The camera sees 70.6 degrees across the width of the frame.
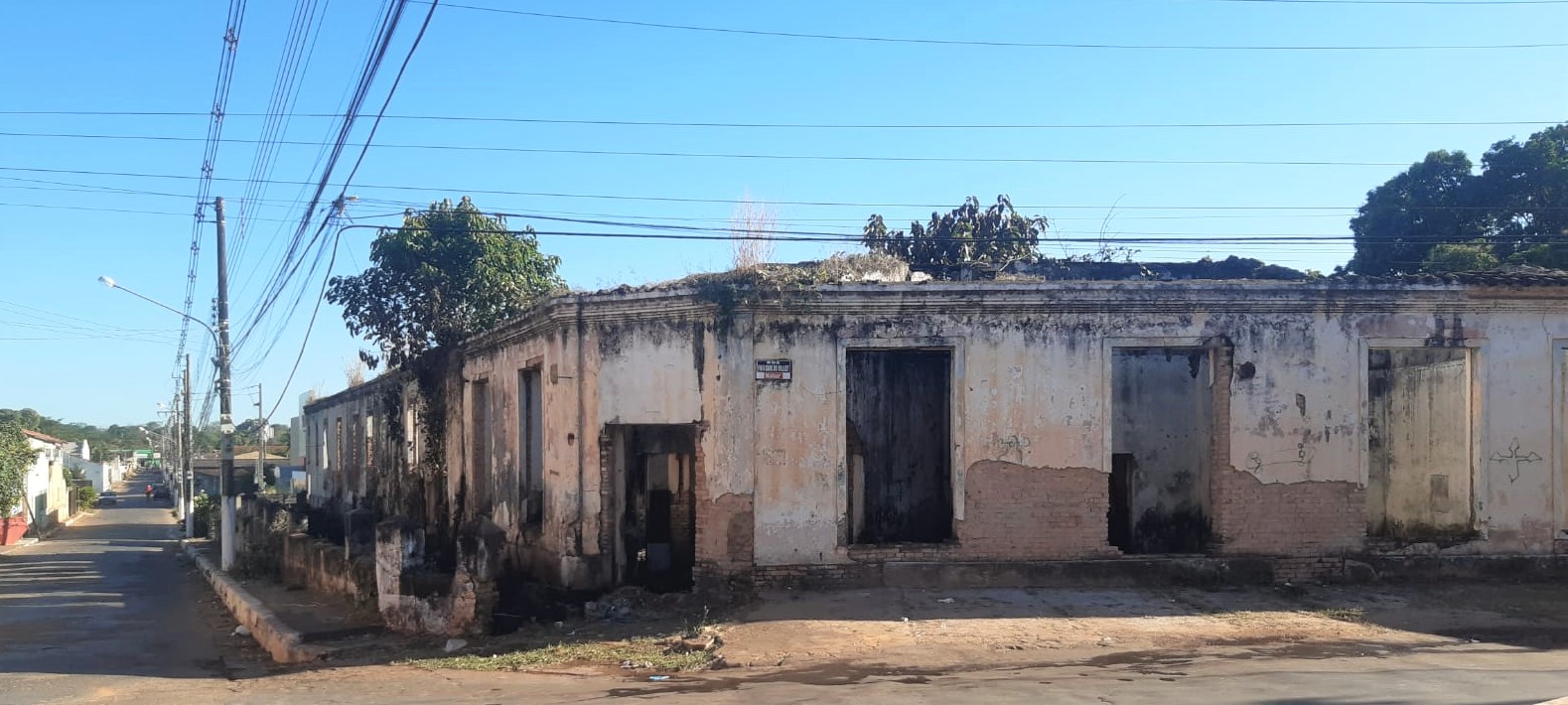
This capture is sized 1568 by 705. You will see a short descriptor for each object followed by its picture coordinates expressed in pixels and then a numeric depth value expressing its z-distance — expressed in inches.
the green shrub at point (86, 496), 2413.9
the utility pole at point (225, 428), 900.2
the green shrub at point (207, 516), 1369.3
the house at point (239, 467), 2009.1
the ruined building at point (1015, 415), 488.7
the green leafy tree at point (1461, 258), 877.8
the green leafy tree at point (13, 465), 1338.6
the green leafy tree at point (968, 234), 906.7
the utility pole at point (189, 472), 1477.6
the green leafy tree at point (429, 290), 763.4
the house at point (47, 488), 1724.9
